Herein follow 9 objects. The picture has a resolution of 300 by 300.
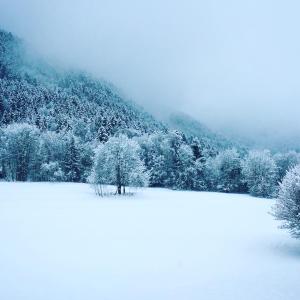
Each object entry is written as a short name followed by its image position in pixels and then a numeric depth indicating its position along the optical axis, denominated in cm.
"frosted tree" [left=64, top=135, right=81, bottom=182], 9106
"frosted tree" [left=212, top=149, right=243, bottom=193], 8781
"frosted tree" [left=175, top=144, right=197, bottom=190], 8525
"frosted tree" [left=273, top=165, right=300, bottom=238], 2056
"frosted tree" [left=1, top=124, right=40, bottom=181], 8719
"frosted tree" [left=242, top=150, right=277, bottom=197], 7875
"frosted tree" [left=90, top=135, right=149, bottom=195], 6103
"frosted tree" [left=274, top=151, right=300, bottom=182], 9844
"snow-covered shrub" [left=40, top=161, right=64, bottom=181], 8212
